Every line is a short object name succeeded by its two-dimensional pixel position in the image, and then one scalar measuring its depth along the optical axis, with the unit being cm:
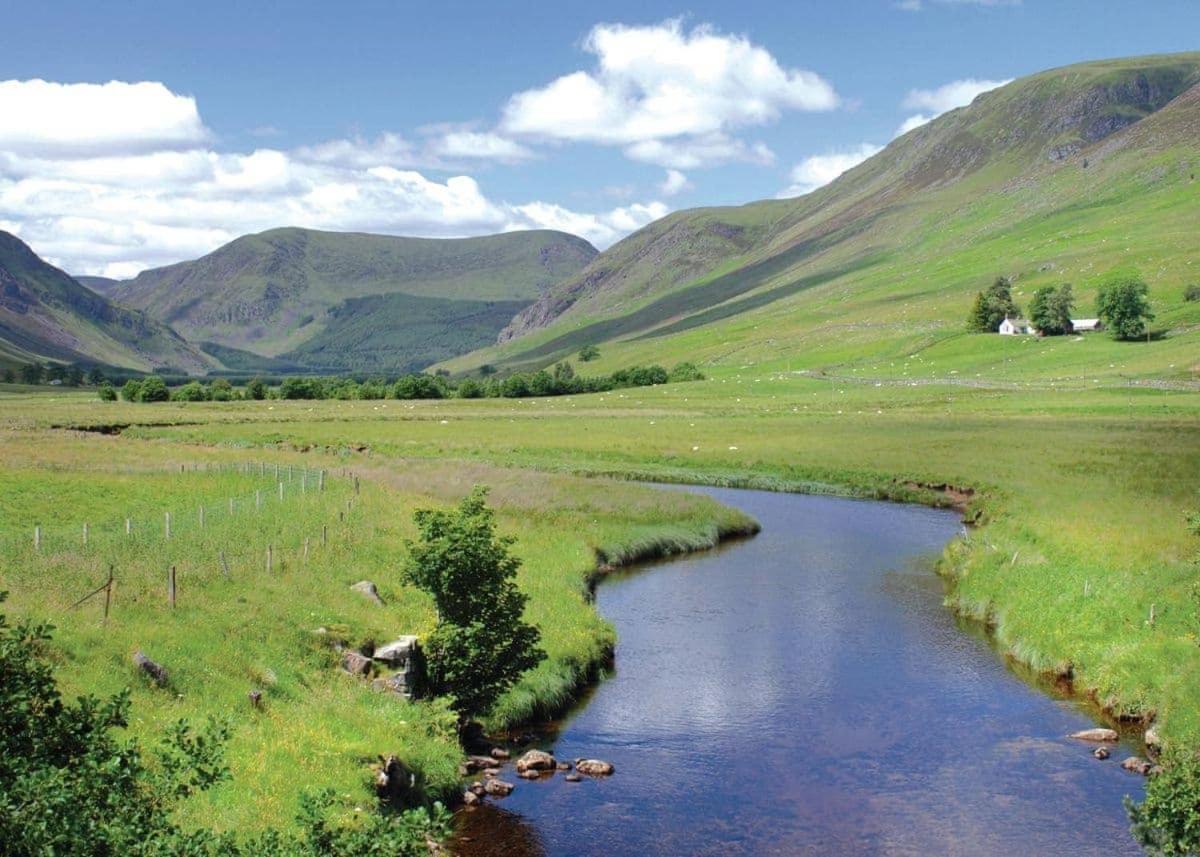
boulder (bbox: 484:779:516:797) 3045
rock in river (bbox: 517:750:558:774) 3222
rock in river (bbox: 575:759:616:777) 3199
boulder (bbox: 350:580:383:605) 3994
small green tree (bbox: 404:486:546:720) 3484
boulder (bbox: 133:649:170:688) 2733
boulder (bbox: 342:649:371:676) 3362
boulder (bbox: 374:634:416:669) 3419
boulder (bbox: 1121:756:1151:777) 3119
